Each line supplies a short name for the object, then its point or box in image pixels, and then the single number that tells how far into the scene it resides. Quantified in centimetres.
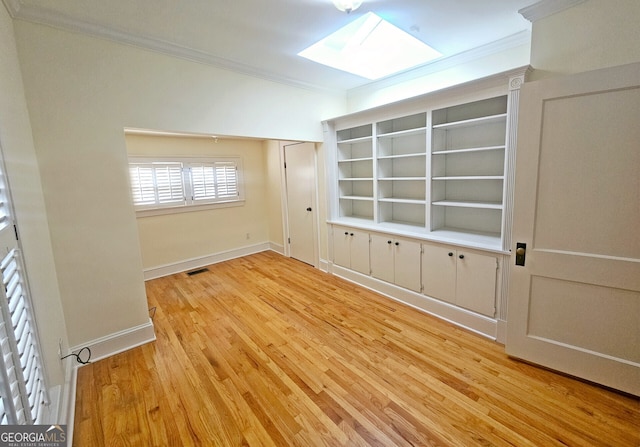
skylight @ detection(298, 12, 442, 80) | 284
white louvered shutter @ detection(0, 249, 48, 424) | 103
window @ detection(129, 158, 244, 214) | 429
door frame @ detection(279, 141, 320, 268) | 436
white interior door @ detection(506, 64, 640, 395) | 176
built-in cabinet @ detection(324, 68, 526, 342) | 254
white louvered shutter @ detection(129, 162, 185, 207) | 425
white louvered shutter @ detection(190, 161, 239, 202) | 480
